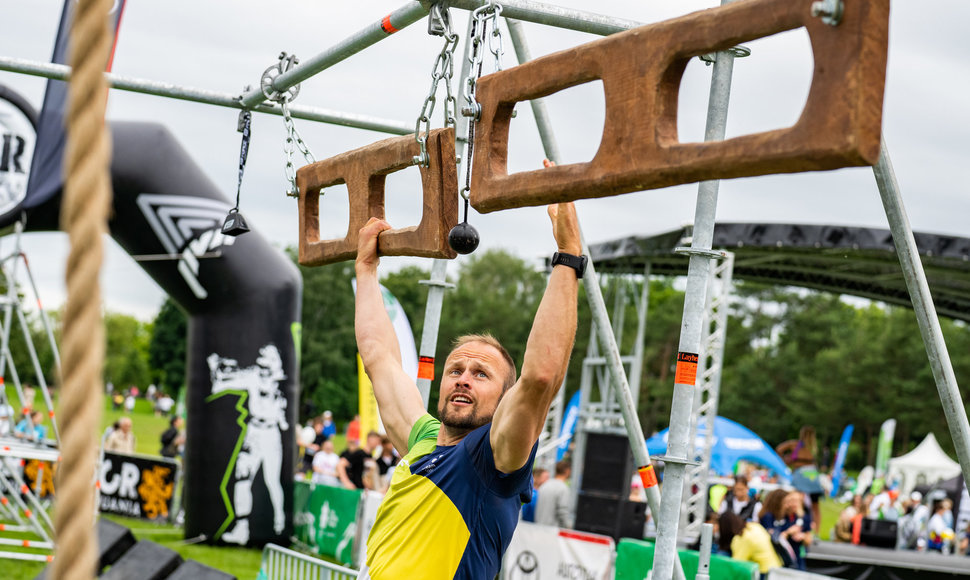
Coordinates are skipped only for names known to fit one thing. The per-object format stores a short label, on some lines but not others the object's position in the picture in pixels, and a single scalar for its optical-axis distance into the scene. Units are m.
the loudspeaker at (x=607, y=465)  12.25
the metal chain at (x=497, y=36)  2.59
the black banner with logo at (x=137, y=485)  13.53
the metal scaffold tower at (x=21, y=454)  8.84
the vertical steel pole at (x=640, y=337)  13.65
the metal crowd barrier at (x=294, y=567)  5.43
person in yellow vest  7.88
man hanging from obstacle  2.36
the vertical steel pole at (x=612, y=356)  3.54
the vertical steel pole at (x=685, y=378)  3.08
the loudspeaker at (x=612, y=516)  11.99
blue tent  18.61
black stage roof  10.79
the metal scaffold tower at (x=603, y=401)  13.33
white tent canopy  26.80
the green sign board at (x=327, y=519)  10.95
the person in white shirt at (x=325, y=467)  13.43
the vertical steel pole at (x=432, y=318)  4.15
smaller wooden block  2.75
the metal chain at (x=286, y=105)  3.78
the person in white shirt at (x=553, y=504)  10.16
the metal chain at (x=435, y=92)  2.76
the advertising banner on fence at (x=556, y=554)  7.64
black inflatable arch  10.42
